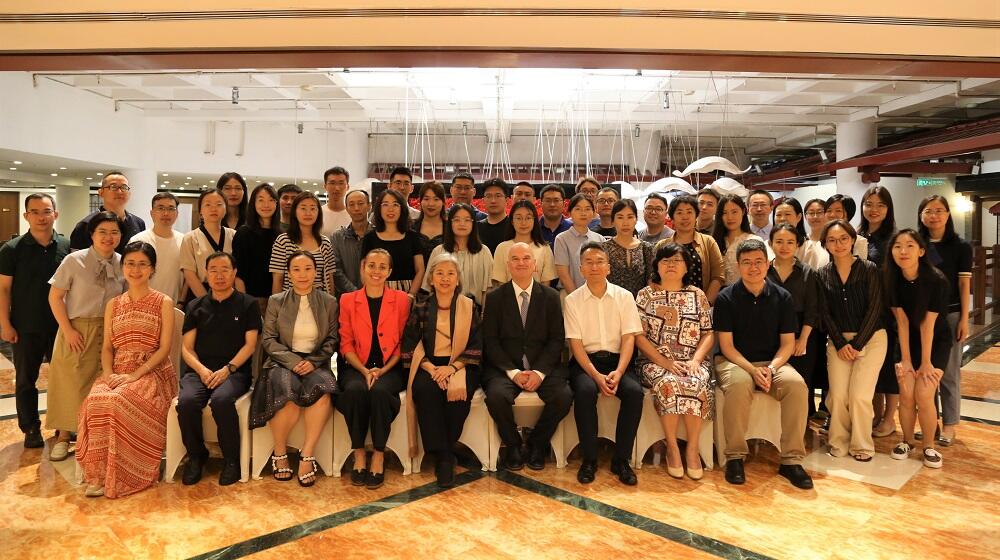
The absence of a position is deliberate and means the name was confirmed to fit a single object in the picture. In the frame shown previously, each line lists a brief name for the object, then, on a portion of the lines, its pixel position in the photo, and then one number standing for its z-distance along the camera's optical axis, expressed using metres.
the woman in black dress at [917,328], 3.47
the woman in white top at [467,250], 3.70
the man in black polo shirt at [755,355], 3.28
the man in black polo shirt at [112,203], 3.75
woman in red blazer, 3.26
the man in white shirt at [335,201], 4.40
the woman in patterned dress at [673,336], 3.29
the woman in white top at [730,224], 4.04
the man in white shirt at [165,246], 3.73
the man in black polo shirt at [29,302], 3.58
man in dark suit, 3.35
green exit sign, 12.38
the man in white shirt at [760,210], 4.48
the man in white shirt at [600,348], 3.27
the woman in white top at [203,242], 3.74
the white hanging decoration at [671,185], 7.75
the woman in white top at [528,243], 3.71
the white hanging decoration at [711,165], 7.66
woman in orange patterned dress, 2.98
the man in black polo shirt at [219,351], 3.15
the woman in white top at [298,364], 3.16
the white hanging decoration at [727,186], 7.39
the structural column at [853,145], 10.53
